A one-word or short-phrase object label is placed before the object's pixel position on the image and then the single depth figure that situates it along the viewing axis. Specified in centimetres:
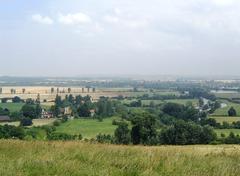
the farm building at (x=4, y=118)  8471
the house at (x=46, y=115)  10096
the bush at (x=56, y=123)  7756
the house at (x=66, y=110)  10429
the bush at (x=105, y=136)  5250
